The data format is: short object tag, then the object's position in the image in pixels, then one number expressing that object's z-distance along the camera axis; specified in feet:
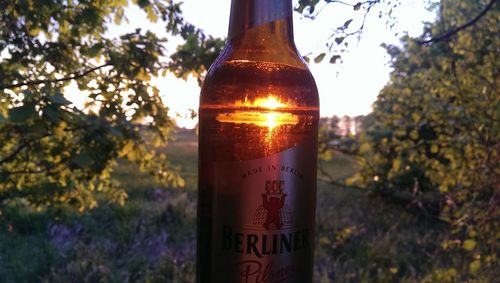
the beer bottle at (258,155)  0.54
